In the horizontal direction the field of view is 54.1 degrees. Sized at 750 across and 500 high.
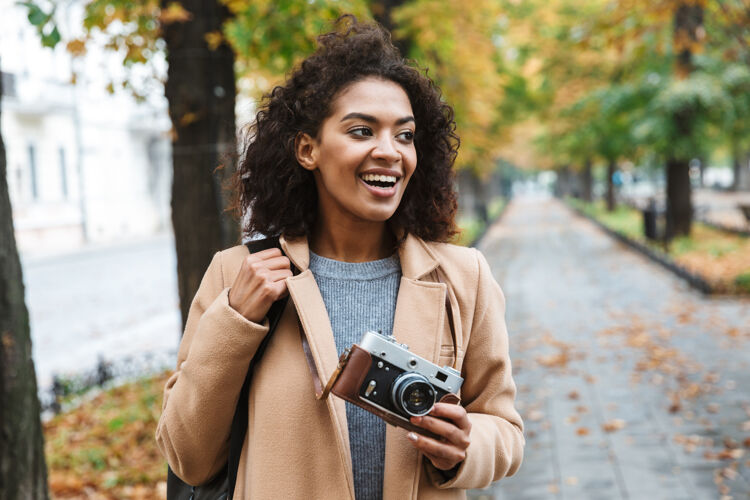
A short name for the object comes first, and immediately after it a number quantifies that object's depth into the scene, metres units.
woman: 1.77
